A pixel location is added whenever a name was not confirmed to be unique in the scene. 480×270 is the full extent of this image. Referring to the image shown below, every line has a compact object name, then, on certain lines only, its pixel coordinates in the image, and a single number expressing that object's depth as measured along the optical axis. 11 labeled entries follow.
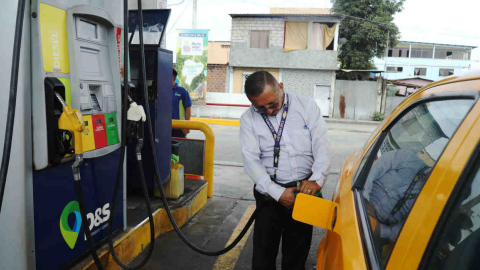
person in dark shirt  6.29
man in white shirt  2.38
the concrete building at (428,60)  43.62
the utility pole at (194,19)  21.22
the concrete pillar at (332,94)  21.58
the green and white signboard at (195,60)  20.97
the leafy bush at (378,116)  20.76
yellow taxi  0.87
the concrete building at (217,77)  23.29
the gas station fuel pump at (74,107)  2.23
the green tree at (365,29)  22.78
